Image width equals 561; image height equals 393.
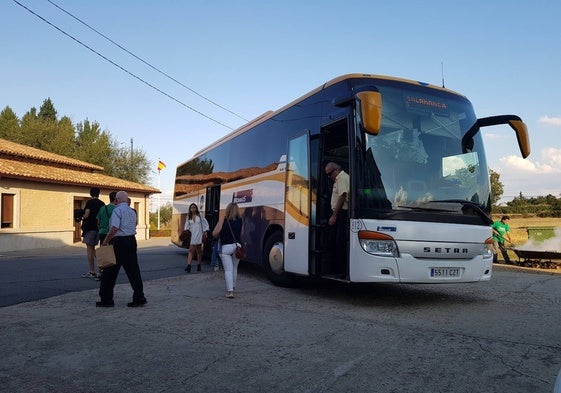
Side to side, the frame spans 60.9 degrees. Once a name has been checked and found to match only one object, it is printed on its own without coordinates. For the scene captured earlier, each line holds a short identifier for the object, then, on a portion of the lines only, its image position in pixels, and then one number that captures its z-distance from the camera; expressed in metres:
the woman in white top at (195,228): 12.88
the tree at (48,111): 60.44
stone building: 22.45
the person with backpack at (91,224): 10.58
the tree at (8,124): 48.41
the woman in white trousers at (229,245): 8.28
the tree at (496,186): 58.78
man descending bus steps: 7.52
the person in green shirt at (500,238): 16.34
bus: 7.02
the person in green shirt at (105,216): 10.08
